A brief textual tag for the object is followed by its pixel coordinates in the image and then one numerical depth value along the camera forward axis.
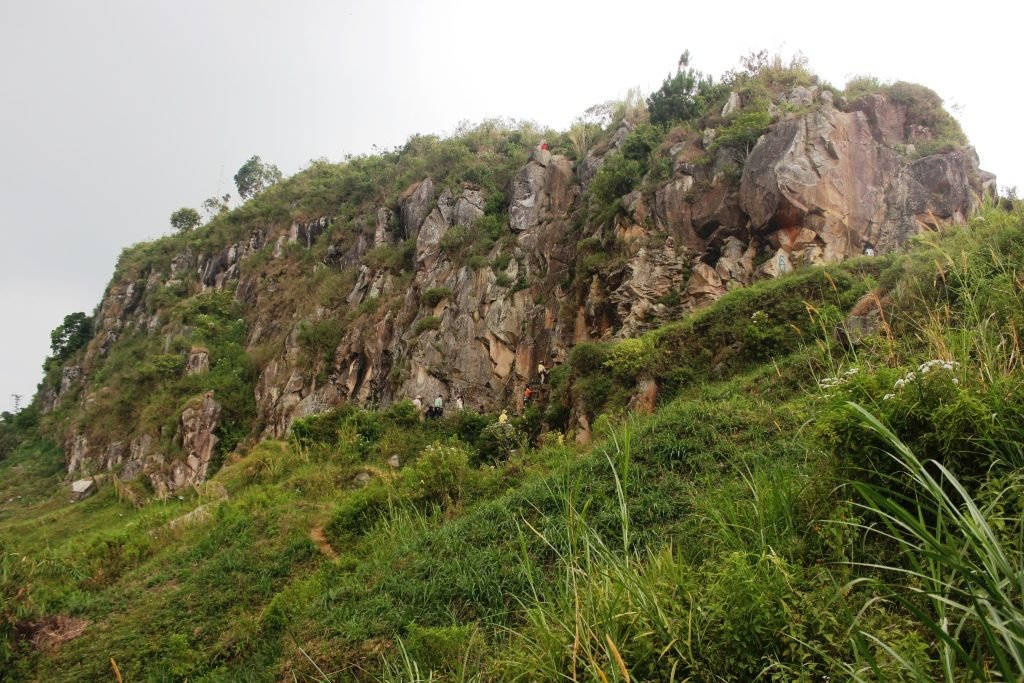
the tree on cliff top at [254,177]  46.09
